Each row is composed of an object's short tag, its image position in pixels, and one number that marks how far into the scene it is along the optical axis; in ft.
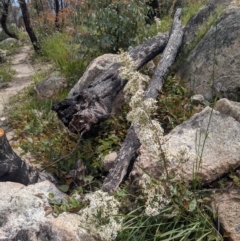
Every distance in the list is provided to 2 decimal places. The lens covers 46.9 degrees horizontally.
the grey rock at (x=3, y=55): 30.00
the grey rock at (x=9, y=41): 41.42
